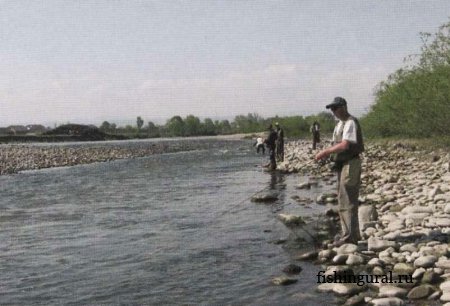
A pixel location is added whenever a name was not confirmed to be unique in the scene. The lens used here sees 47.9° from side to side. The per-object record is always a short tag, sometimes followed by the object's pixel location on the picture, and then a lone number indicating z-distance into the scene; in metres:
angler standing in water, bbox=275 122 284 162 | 26.35
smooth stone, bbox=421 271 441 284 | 6.47
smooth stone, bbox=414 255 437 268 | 6.91
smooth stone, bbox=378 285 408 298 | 6.11
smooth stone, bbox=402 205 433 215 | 9.99
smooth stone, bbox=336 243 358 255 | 7.94
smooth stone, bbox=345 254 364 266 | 7.47
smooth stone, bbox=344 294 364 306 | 6.01
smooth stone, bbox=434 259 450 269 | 6.76
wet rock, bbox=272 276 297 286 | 7.10
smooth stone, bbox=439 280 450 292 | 5.99
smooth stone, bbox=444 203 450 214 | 9.61
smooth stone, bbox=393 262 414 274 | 6.93
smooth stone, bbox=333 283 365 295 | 6.40
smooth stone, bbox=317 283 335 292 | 6.65
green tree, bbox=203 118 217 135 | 186.00
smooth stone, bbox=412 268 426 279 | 6.67
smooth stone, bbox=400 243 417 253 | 7.67
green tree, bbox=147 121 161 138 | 177.75
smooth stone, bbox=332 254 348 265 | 7.68
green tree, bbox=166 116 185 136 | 181.75
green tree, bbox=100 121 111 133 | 188.70
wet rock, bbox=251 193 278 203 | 15.46
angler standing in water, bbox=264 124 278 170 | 24.13
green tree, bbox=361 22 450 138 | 18.39
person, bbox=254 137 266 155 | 44.83
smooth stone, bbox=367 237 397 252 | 7.96
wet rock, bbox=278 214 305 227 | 11.23
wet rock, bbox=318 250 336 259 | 8.10
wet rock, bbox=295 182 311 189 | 18.30
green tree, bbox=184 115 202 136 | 183.12
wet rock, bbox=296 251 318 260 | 8.26
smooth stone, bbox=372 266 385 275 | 6.97
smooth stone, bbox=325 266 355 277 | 7.04
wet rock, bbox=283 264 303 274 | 7.57
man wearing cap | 7.75
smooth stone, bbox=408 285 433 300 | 6.07
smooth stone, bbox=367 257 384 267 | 7.29
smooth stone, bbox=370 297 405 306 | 5.78
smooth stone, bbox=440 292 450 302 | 5.80
